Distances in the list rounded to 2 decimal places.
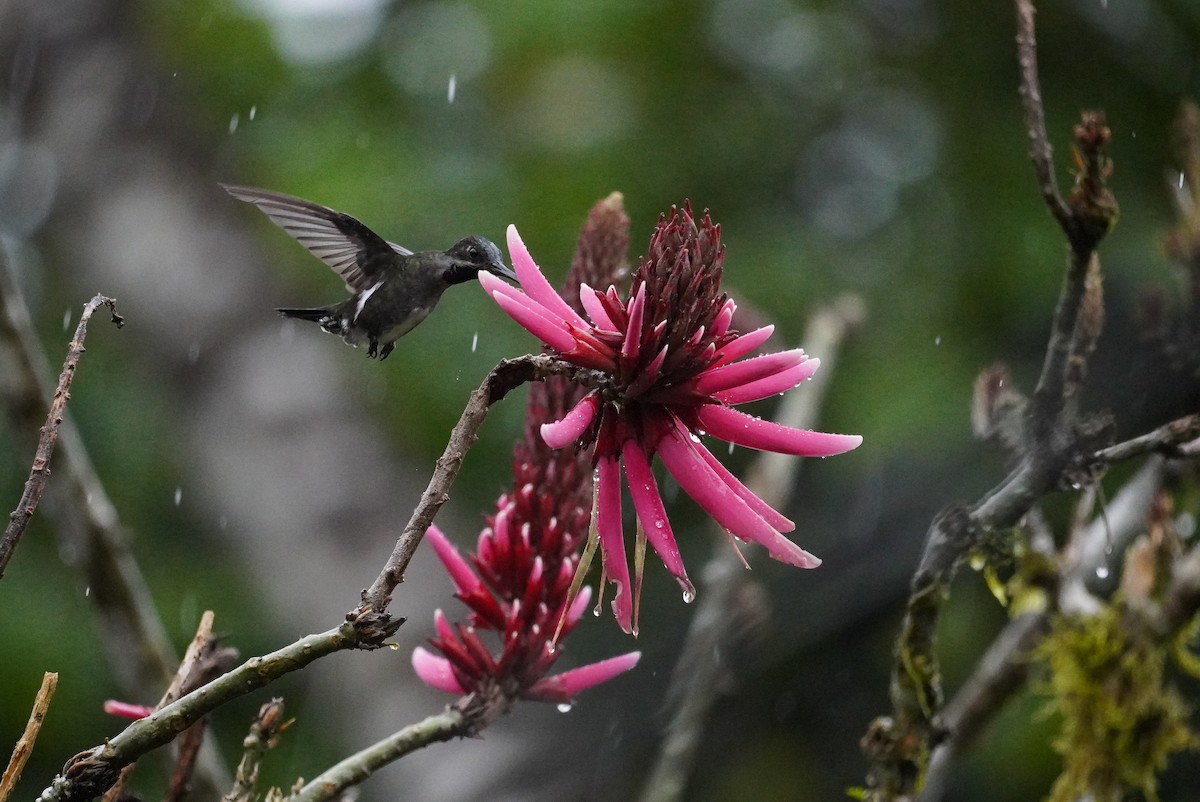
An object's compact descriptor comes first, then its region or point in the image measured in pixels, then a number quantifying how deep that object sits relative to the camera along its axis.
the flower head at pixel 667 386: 5.09
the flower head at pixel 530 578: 5.23
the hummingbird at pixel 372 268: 5.25
